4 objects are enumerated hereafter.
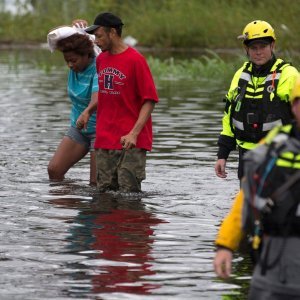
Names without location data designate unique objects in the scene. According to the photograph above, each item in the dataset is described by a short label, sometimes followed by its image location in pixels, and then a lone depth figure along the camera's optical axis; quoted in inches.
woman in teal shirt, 987.3
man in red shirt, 925.2
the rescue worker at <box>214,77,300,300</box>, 458.6
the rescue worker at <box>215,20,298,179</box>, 761.6
